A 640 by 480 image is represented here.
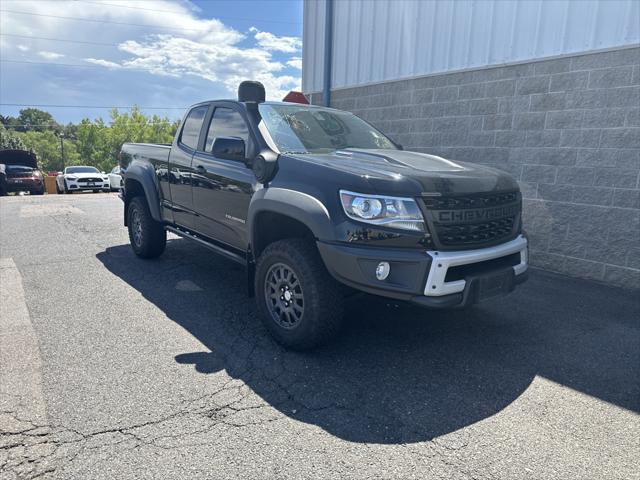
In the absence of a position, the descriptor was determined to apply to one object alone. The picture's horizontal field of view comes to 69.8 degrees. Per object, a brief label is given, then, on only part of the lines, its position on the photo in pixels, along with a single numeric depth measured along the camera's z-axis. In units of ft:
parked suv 60.85
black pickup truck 9.69
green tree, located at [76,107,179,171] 217.36
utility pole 268.62
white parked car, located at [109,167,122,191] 72.30
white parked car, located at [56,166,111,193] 66.90
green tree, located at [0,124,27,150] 256.32
